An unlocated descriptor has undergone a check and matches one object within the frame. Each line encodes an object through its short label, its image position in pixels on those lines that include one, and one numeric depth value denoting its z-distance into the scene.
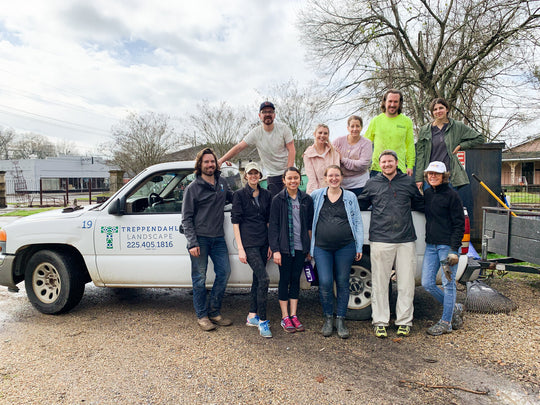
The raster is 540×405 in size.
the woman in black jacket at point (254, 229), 4.05
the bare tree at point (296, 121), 26.06
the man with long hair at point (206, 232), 4.09
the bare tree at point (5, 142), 71.19
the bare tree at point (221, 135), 29.80
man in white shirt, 4.69
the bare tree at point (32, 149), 73.69
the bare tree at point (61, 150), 82.71
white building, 48.50
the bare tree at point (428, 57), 12.20
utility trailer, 4.31
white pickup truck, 4.43
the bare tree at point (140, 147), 28.42
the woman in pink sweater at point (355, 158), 4.57
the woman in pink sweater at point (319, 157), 4.48
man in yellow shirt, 4.65
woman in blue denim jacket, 3.99
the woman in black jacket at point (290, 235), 3.98
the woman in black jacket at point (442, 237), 3.88
